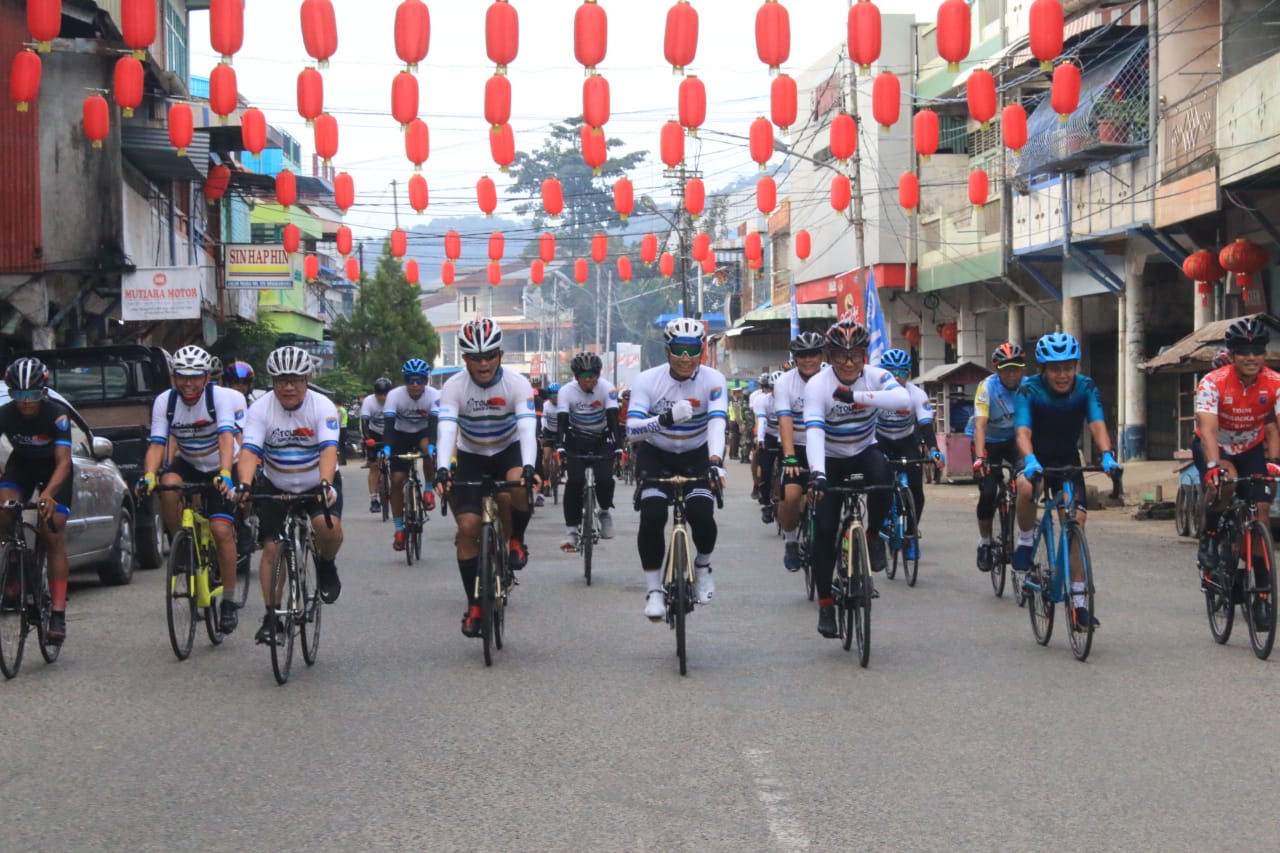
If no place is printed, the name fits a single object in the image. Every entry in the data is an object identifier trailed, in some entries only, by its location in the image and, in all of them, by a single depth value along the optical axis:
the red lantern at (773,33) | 18.39
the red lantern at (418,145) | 22.97
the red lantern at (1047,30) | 18.86
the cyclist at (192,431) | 10.42
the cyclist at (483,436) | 9.64
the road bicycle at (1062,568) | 9.18
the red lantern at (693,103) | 21.45
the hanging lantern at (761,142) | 25.05
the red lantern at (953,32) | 18.69
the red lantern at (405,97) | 20.30
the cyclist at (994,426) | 12.48
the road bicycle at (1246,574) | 9.20
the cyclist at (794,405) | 10.59
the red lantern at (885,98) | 22.41
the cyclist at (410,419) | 16.34
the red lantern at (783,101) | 21.59
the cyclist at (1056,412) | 9.73
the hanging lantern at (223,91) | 20.05
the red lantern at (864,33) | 18.69
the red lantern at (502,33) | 17.92
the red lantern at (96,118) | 24.59
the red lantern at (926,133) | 25.67
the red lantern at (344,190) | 28.67
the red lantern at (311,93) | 20.42
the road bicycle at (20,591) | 9.23
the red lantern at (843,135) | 24.75
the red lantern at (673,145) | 24.73
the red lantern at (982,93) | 22.02
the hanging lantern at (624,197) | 29.45
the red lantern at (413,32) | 17.81
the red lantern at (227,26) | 17.55
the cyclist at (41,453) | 9.62
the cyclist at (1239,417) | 9.61
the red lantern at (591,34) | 18.25
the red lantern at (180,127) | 23.31
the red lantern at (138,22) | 17.94
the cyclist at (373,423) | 17.80
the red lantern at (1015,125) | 24.81
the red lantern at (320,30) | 17.55
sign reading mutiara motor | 27.53
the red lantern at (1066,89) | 21.28
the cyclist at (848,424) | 9.69
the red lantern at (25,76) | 21.80
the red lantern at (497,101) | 20.20
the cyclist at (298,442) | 9.42
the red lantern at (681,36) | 18.47
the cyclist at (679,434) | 9.43
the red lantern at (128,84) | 20.89
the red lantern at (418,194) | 27.44
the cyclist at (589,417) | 14.91
